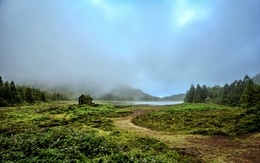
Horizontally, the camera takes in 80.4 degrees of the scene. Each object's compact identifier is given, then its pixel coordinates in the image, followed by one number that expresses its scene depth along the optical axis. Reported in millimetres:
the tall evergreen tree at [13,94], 68375
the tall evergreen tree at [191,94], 105894
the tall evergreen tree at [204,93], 97606
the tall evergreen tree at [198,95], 94850
